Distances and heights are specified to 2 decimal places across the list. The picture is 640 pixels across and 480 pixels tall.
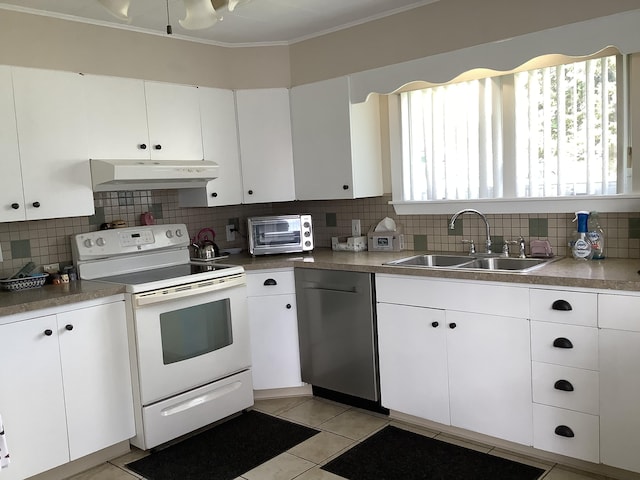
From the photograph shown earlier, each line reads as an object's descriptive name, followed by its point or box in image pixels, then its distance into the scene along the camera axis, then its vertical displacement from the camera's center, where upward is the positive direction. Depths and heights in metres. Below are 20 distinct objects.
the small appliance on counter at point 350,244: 3.94 -0.30
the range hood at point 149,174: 3.22 +0.22
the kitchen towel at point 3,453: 2.01 -0.80
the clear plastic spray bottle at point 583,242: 3.00 -0.28
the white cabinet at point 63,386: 2.68 -0.82
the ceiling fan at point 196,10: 2.00 +0.69
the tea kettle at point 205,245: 3.94 -0.25
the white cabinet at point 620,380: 2.43 -0.82
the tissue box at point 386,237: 3.82 -0.26
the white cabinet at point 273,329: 3.68 -0.79
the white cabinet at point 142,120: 3.32 +0.55
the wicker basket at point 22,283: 3.05 -0.33
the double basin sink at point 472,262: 3.18 -0.39
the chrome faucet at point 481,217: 3.28 -0.15
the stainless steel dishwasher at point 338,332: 3.35 -0.78
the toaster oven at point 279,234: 3.93 -0.20
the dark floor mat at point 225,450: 2.90 -1.28
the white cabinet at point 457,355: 2.79 -0.82
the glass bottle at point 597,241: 3.00 -0.28
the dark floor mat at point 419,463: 2.72 -1.29
